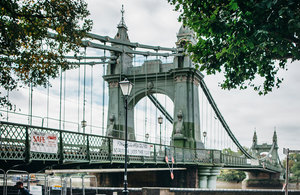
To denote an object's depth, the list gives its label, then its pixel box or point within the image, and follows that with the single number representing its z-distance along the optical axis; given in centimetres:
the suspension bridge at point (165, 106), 2255
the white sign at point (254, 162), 4996
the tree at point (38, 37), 1143
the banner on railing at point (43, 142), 1192
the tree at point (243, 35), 1079
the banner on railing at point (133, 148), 1705
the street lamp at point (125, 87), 1264
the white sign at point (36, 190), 1449
